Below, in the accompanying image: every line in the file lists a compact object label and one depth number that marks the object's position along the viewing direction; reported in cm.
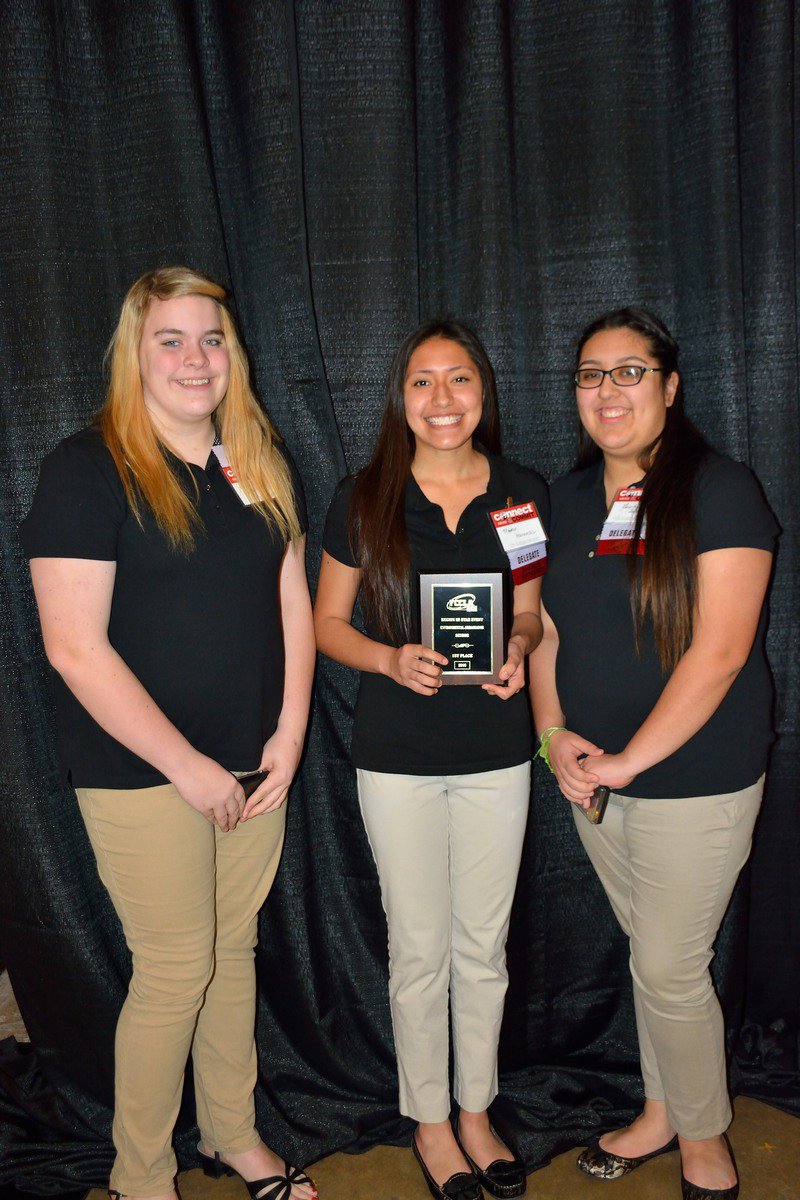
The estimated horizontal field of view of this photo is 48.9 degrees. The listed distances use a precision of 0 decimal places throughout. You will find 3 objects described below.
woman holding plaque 181
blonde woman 154
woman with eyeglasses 166
